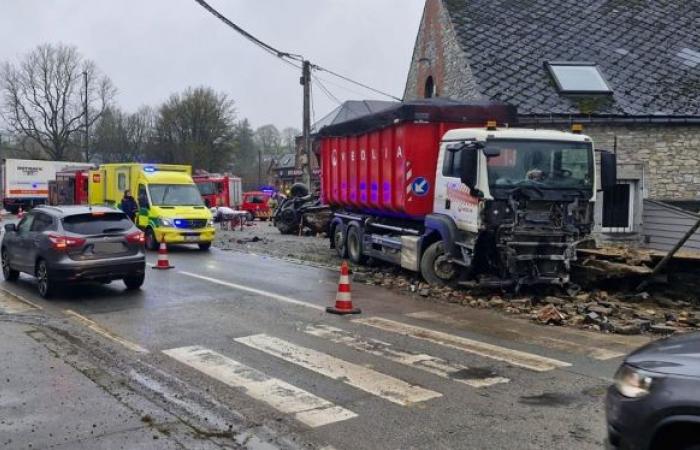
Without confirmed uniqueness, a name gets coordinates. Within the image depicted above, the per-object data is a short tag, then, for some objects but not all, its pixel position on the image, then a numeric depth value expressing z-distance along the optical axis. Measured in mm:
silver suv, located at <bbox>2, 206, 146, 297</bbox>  11359
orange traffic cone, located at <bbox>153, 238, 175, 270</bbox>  15758
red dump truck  10828
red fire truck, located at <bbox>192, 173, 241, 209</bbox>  42250
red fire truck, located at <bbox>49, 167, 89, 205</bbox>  30703
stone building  18469
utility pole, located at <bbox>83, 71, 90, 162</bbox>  61719
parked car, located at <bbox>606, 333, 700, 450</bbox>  3305
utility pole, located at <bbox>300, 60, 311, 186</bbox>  27344
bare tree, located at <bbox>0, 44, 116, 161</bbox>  68312
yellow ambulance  19906
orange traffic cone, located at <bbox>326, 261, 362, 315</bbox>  10047
